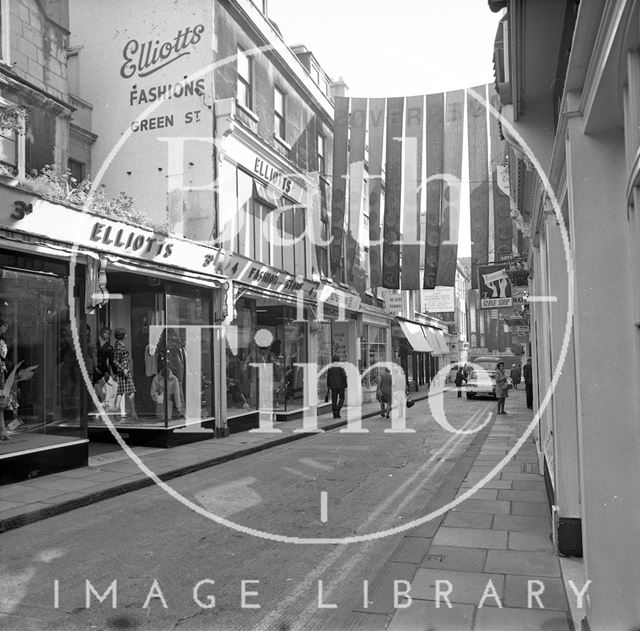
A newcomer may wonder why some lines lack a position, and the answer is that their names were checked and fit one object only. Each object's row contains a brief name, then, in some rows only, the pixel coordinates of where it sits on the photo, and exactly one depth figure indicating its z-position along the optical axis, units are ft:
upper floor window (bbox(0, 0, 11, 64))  36.17
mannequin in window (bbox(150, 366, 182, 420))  42.27
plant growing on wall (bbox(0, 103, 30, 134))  33.58
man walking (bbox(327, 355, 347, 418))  61.31
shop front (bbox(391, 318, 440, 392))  109.19
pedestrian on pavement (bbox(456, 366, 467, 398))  112.27
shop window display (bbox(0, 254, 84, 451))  30.91
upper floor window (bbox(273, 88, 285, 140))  60.18
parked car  93.86
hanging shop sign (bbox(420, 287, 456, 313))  141.69
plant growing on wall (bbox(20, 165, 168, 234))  30.79
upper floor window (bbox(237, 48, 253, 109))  53.03
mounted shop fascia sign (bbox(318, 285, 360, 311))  67.31
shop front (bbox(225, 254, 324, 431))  50.49
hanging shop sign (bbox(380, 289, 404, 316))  96.78
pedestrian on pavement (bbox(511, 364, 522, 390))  94.22
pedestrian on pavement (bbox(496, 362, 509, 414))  65.16
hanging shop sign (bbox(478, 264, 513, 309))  57.82
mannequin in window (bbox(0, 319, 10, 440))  29.94
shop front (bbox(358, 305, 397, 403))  85.92
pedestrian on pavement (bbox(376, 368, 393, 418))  61.93
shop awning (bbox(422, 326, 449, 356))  134.21
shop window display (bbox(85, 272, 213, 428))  42.27
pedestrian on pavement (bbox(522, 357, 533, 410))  73.26
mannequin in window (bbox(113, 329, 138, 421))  37.88
